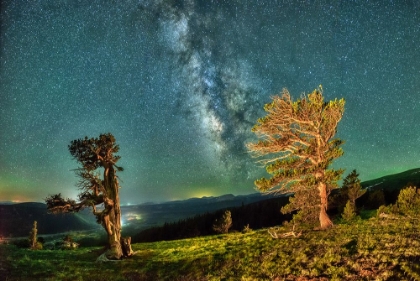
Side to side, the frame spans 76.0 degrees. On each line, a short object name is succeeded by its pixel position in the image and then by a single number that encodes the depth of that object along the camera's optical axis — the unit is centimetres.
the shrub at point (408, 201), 2601
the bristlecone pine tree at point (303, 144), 2483
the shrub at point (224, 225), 4984
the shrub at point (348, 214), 3022
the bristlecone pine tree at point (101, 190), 2777
